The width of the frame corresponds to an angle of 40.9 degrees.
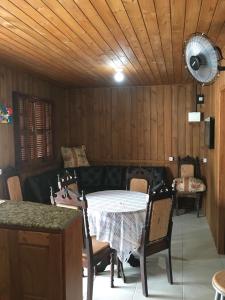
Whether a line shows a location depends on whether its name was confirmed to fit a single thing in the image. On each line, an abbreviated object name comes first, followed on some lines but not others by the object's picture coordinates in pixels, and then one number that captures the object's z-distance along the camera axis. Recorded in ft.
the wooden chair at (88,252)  8.73
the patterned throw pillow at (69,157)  19.71
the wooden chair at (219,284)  5.43
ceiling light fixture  15.38
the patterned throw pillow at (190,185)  17.62
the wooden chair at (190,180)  17.66
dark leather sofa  19.02
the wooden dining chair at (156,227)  9.40
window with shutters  14.94
